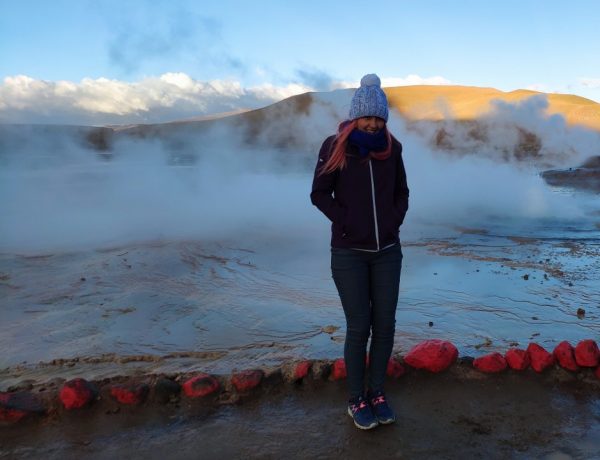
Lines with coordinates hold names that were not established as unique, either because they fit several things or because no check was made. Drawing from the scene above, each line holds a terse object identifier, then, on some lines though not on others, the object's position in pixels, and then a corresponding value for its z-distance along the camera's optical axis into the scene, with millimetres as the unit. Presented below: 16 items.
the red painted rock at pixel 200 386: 2924
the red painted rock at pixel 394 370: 3100
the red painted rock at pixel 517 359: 3164
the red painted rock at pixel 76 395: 2795
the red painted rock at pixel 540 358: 3145
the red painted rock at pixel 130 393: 2850
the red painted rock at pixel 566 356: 3119
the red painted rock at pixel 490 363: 3158
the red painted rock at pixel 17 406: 2688
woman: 2473
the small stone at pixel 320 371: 3127
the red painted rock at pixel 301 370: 3111
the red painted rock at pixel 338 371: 3125
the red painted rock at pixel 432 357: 3178
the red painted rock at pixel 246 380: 2998
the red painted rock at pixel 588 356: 3096
